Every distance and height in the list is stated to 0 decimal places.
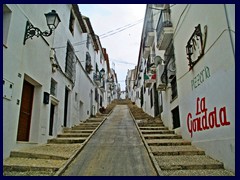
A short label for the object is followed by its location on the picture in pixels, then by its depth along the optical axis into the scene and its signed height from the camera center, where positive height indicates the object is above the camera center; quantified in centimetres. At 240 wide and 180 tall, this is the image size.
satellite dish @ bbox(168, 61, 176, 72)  884 +223
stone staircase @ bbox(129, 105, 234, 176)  428 -90
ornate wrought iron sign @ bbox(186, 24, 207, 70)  558 +207
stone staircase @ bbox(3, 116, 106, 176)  429 -100
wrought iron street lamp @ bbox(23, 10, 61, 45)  595 +260
